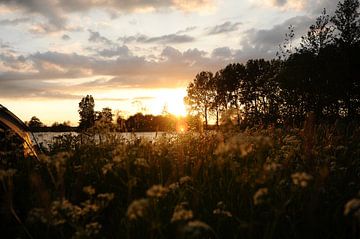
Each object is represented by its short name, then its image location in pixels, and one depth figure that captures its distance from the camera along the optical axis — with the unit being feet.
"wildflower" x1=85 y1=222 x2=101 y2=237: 12.03
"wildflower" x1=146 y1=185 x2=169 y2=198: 10.17
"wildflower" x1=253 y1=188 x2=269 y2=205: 10.32
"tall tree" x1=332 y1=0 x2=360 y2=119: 156.66
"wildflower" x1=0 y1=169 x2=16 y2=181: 13.51
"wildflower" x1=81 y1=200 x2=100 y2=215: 12.25
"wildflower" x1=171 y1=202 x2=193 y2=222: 9.96
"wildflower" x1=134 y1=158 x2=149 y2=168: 15.70
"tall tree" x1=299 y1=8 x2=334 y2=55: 159.22
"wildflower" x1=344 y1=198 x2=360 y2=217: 8.85
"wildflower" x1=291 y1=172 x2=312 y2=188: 9.88
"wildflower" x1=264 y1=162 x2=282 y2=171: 10.75
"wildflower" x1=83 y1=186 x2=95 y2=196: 13.01
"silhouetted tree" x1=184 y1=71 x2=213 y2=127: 341.82
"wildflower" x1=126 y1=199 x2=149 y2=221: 9.50
